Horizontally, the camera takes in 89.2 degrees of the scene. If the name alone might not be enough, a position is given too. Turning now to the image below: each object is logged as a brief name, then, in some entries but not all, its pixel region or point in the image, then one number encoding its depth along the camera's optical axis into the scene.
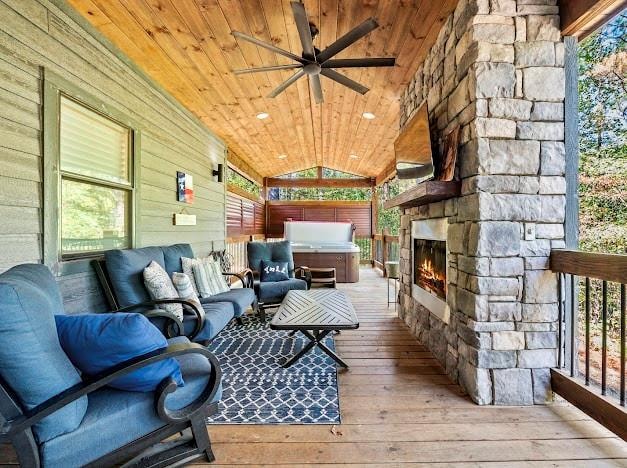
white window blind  2.18
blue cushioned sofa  2.28
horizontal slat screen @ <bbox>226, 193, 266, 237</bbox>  6.19
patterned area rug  1.93
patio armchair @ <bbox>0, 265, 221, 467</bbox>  1.06
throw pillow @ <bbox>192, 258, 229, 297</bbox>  3.21
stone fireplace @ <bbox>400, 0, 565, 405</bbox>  2.05
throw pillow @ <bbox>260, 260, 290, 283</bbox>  4.36
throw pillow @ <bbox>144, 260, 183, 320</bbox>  2.46
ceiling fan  2.20
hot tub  6.61
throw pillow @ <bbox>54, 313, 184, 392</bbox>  1.22
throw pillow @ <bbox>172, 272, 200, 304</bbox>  2.73
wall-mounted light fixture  5.20
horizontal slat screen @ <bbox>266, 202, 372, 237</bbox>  9.08
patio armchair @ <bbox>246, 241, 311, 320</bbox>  3.99
